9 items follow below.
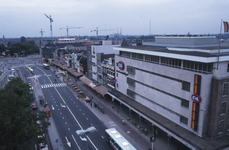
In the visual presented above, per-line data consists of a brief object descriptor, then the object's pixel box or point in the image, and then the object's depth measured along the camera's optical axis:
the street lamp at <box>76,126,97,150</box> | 24.91
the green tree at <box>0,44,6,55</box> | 186.59
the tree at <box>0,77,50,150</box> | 24.58
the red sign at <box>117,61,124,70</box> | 46.00
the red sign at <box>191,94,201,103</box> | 25.33
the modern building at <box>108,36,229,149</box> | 25.42
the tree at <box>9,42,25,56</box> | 184.00
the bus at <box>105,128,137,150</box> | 27.66
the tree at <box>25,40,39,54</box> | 195.35
